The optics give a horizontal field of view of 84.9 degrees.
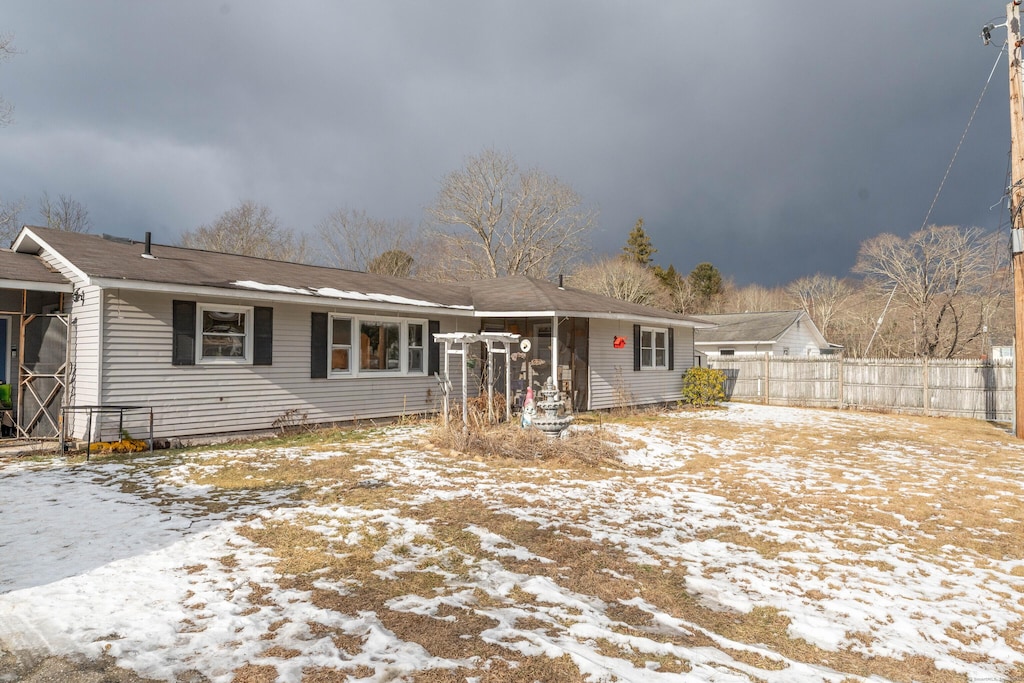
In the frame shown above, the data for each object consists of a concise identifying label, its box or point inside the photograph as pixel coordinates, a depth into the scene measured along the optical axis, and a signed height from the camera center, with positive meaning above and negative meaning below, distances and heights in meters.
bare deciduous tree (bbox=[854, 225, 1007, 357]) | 25.55 +3.73
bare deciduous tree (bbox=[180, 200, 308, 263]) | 33.81 +7.03
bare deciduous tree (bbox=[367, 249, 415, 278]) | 37.19 +5.94
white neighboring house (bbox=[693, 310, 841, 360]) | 26.80 +1.07
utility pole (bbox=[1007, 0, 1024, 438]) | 11.52 +3.90
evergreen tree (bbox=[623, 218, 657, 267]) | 47.25 +9.23
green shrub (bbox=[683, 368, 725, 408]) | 17.61 -0.98
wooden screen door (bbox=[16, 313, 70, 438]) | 9.41 -0.46
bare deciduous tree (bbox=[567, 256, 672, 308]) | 36.44 +4.95
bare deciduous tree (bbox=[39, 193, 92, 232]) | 30.25 +7.31
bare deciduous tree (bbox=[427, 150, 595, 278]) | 33.28 +8.20
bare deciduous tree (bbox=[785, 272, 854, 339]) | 43.25 +5.23
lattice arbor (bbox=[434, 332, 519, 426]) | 10.75 +0.27
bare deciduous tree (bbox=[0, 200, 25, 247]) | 24.19 +5.60
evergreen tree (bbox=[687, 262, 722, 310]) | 48.31 +6.36
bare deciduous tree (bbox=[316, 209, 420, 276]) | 38.03 +7.51
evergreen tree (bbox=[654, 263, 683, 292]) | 46.72 +6.57
